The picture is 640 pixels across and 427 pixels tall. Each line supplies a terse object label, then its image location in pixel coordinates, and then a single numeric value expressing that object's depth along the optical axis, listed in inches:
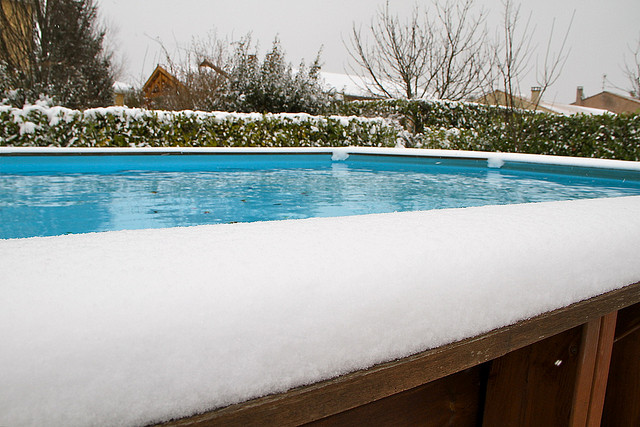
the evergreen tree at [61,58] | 470.9
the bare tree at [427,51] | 546.6
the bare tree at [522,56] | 346.9
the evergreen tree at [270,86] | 407.5
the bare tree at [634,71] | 529.2
